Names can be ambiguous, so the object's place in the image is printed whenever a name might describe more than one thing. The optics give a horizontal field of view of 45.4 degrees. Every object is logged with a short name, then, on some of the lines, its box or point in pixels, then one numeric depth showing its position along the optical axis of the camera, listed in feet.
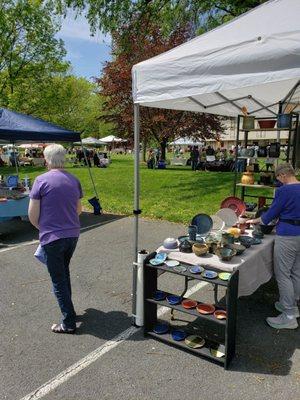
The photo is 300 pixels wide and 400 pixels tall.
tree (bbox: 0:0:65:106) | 84.99
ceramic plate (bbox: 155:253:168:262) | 11.51
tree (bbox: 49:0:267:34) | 39.34
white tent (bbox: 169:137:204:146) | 116.67
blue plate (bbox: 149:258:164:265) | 11.34
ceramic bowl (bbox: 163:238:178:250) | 12.16
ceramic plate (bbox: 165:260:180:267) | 11.20
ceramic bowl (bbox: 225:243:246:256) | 11.50
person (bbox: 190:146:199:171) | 75.51
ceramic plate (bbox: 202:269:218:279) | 10.38
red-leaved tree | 79.95
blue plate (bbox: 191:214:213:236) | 13.57
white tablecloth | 10.95
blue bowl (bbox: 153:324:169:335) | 11.57
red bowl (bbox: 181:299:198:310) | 11.00
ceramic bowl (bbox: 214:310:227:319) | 10.38
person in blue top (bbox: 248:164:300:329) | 11.46
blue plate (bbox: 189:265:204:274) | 10.73
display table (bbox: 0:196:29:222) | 24.16
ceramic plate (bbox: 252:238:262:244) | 12.56
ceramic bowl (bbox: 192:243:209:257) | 11.46
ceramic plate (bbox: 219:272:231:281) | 10.19
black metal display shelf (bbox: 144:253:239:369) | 9.89
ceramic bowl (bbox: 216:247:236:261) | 10.98
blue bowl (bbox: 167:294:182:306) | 11.25
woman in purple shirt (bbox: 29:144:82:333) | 10.85
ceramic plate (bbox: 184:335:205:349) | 10.78
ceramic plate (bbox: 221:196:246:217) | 16.83
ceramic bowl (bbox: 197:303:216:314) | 10.69
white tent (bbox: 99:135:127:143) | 140.77
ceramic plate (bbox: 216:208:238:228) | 14.85
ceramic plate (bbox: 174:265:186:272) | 10.88
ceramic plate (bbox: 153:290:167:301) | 11.61
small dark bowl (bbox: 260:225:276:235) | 13.61
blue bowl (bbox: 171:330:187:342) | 11.17
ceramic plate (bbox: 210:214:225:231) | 14.60
